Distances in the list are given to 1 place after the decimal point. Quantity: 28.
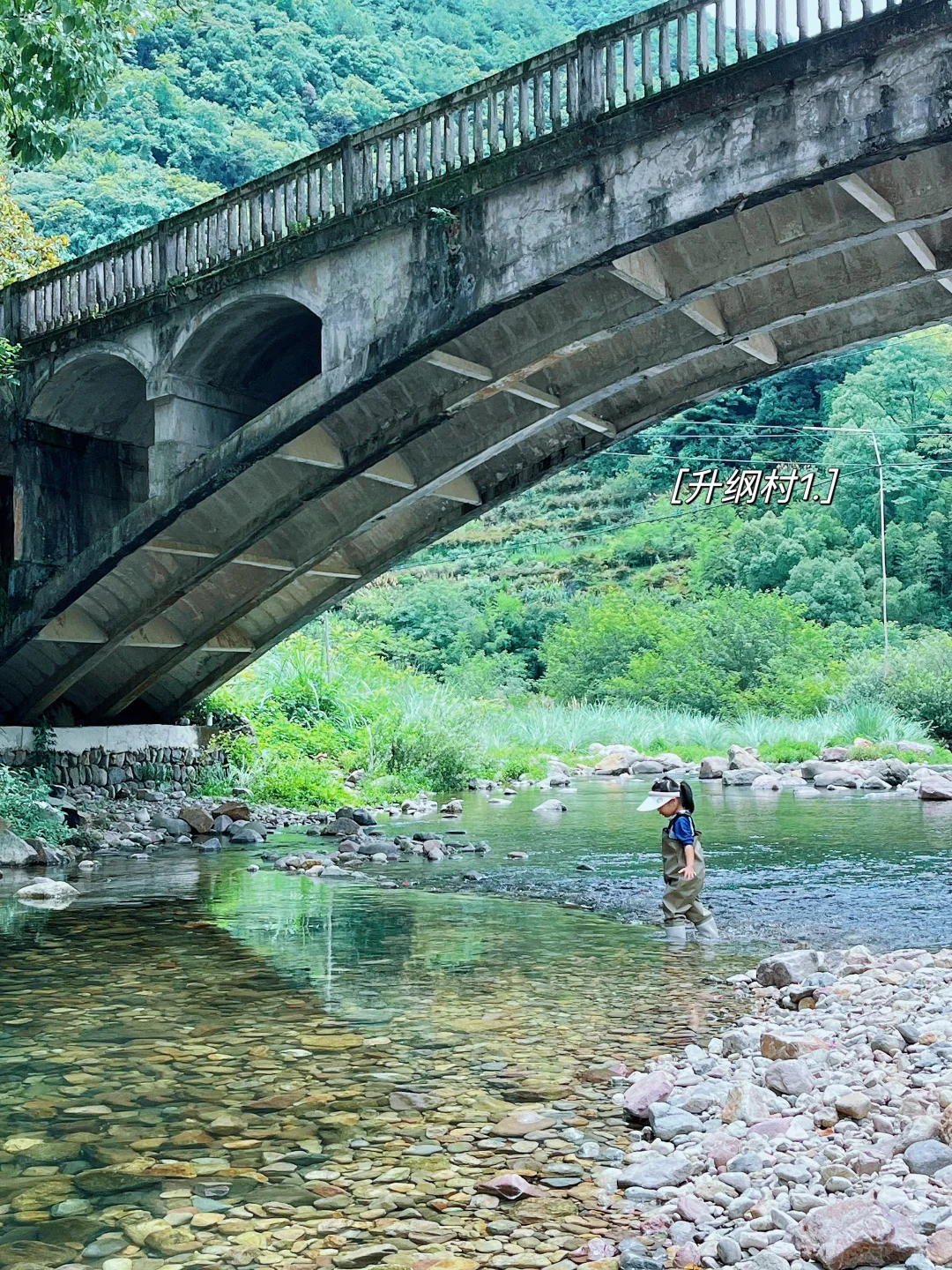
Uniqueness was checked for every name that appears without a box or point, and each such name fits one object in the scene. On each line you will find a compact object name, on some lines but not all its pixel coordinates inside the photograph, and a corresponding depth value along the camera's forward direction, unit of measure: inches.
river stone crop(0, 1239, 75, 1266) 134.1
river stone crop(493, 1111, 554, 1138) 173.2
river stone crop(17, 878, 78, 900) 405.4
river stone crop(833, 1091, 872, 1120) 160.4
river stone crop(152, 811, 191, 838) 615.2
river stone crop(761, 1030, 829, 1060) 193.0
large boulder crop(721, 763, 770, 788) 971.3
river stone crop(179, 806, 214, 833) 625.9
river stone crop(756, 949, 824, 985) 256.7
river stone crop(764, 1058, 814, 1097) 175.6
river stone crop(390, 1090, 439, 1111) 184.2
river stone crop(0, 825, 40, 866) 501.4
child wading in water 331.0
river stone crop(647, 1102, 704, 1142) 167.3
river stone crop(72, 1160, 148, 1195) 154.1
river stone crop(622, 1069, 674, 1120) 178.2
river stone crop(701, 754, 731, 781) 1027.9
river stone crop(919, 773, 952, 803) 770.8
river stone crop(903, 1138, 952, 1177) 138.9
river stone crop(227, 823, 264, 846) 590.6
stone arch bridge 392.2
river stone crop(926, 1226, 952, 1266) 118.7
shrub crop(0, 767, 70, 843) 547.2
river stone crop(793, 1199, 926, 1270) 120.1
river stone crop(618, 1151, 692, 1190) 151.8
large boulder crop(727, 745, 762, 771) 1037.8
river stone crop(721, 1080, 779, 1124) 164.9
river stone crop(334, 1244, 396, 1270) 134.3
